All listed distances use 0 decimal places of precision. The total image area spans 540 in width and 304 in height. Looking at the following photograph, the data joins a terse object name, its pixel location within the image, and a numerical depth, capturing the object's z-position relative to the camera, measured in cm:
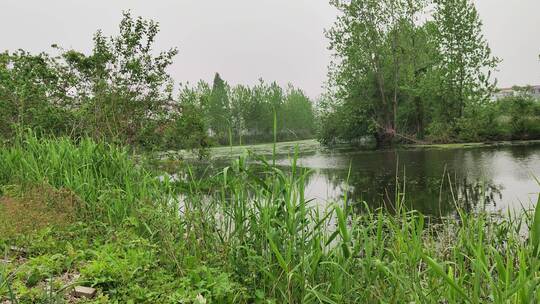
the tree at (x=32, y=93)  889
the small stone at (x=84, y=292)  226
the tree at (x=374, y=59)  2527
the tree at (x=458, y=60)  2382
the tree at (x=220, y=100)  4462
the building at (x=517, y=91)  2457
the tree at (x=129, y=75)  1055
